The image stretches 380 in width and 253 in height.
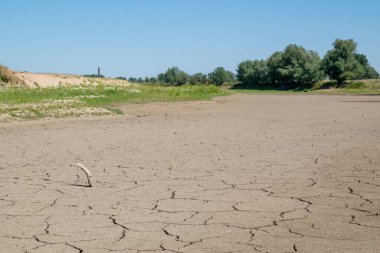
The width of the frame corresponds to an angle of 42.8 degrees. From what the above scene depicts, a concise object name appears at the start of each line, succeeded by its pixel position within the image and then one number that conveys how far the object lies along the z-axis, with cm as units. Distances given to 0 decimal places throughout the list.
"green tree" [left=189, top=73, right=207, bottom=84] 11472
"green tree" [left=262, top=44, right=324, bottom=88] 7744
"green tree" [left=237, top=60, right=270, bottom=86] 9162
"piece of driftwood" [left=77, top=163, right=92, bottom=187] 640
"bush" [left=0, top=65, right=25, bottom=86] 4040
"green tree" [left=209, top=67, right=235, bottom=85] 12112
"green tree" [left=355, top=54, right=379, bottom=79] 11457
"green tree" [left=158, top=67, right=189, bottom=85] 11712
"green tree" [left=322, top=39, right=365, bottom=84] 7219
